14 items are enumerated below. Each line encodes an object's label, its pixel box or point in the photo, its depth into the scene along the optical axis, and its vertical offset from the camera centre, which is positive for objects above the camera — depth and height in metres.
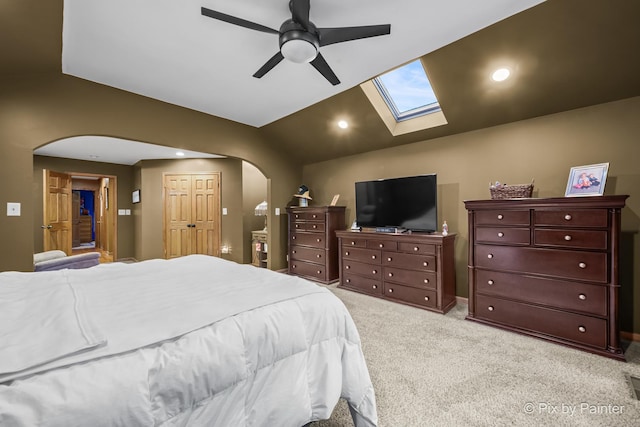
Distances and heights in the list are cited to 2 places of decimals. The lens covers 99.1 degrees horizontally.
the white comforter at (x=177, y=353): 0.79 -0.49
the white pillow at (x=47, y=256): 3.16 -0.48
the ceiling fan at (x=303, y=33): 1.76 +1.26
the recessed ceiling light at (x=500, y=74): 2.62 +1.32
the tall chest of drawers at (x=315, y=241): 4.47 -0.49
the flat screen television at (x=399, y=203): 3.42 +0.11
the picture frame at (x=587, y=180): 2.39 +0.26
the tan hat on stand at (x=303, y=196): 5.07 +0.31
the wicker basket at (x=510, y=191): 2.67 +0.18
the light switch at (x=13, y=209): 2.58 +0.07
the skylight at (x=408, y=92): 3.29 +1.56
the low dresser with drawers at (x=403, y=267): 3.18 -0.73
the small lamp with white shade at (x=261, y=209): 5.79 +0.09
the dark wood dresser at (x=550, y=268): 2.21 -0.54
